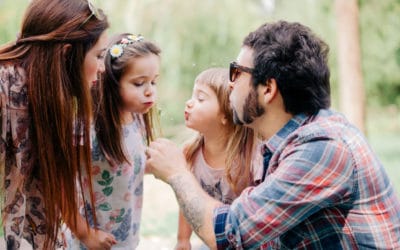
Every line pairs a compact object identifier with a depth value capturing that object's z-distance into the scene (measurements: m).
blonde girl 2.21
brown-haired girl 2.06
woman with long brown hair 1.67
